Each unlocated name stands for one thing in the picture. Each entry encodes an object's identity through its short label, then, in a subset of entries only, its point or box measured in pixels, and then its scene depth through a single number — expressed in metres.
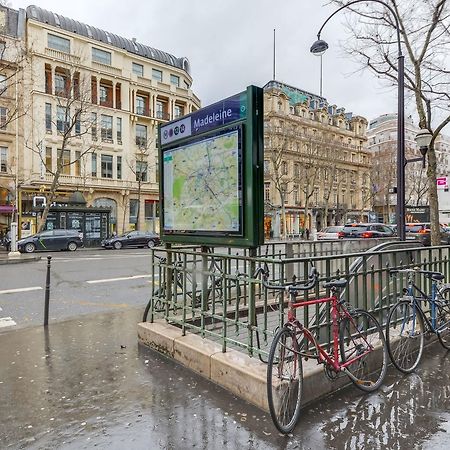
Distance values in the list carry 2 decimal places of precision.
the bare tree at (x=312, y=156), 45.62
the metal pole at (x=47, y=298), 6.78
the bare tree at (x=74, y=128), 33.06
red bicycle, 3.28
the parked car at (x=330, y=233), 32.89
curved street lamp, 9.59
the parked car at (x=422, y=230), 27.86
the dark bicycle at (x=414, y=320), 4.52
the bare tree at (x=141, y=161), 41.15
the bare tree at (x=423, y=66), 11.55
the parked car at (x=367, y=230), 28.38
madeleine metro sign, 4.04
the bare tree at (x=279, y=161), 42.09
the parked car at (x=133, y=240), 29.36
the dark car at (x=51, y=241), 24.80
